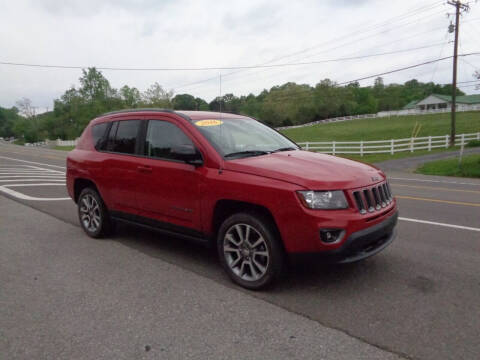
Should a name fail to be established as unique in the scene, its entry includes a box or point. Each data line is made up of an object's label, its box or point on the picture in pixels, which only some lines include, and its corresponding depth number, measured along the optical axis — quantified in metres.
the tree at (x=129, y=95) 88.44
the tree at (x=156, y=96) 67.12
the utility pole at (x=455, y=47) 26.42
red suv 3.38
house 89.44
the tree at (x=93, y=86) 87.38
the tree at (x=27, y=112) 108.00
